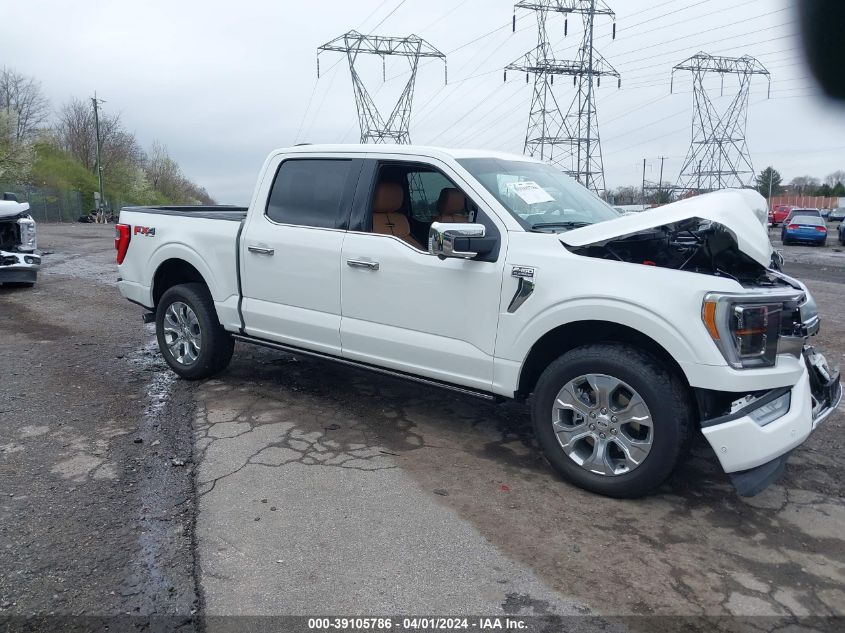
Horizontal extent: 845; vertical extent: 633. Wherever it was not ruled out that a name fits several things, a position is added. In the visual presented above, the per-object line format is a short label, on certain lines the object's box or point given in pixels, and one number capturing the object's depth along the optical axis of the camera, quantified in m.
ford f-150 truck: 3.60
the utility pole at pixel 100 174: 52.84
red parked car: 43.41
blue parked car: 27.23
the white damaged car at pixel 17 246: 11.13
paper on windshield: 4.63
